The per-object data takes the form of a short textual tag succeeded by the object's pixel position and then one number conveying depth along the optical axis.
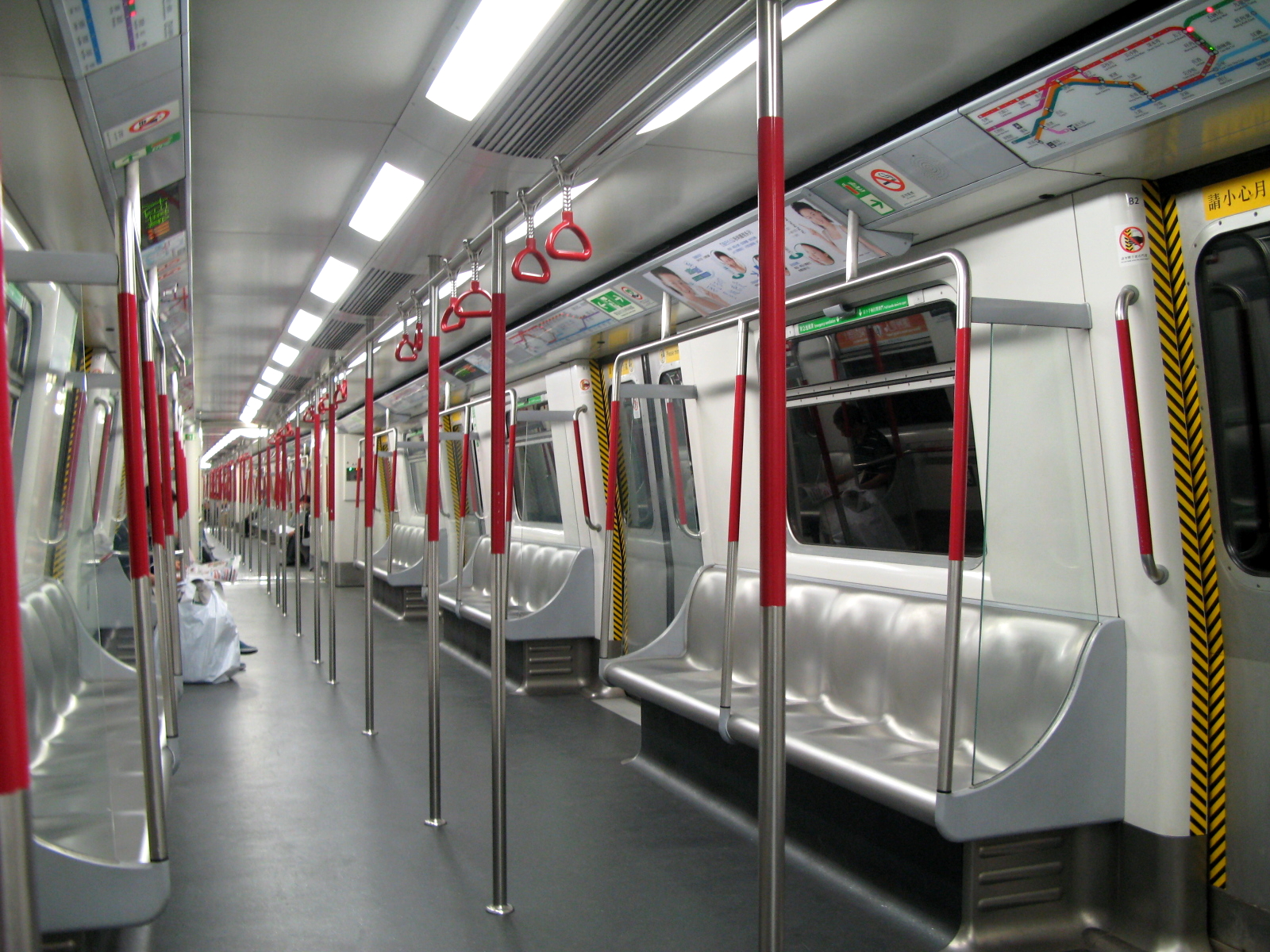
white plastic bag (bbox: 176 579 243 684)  7.72
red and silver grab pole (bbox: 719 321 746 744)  4.17
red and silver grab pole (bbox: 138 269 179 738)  3.15
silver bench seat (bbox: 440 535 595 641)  7.19
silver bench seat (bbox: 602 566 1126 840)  3.04
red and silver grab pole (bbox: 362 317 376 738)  5.88
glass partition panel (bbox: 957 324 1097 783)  3.03
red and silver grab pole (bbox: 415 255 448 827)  4.32
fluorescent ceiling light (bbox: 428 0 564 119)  2.77
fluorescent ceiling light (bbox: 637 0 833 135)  2.71
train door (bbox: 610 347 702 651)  5.54
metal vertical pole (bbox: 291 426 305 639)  10.23
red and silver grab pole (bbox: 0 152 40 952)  0.84
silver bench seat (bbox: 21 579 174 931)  2.30
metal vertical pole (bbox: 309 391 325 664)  8.26
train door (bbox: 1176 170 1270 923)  3.07
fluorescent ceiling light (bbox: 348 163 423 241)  4.25
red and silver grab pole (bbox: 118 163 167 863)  2.50
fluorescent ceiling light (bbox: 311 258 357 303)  5.85
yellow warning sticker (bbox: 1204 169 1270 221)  3.04
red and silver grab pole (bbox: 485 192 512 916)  3.43
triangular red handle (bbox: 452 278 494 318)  3.87
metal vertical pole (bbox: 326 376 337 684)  6.96
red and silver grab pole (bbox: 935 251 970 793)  2.95
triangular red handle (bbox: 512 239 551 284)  3.12
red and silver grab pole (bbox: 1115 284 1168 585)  3.20
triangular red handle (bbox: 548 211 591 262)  2.88
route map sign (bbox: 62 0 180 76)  2.61
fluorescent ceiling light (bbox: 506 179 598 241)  4.28
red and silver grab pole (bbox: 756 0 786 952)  1.87
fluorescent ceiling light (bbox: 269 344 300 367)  9.30
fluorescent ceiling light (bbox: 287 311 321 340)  7.54
